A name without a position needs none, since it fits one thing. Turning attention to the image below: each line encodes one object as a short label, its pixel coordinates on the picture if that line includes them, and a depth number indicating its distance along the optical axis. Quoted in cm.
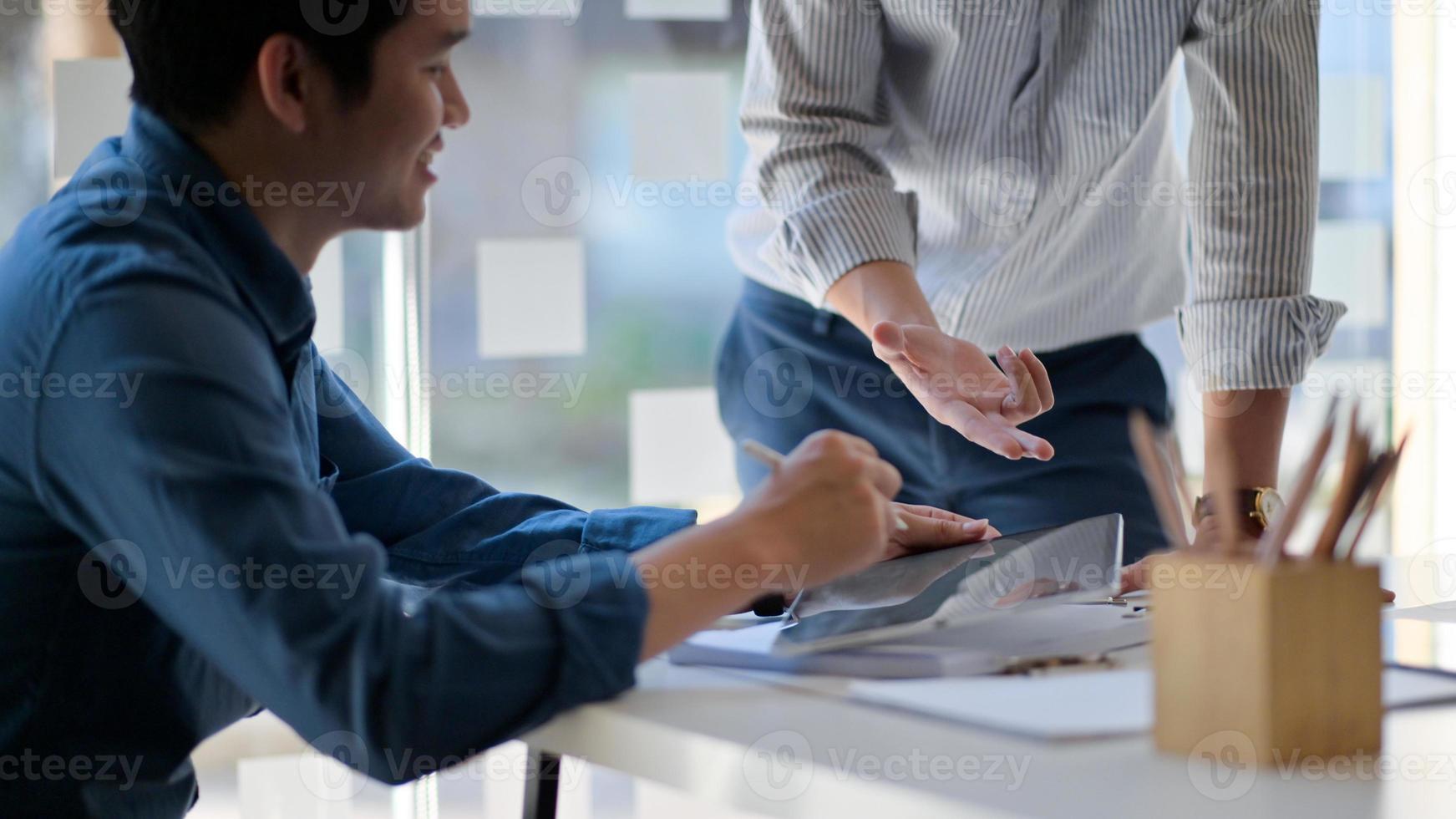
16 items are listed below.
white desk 85
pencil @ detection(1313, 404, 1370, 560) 93
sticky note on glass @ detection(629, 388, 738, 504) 247
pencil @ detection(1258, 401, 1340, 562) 92
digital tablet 125
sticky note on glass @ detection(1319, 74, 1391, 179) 271
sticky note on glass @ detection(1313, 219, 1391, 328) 272
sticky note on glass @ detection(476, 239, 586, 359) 242
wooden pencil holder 91
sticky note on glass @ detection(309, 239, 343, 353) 235
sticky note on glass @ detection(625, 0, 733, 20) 246
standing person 199
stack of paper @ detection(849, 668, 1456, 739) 99
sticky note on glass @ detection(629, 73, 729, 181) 246
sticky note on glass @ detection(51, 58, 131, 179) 225
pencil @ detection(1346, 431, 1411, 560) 97
